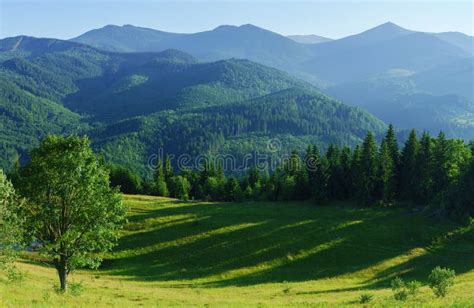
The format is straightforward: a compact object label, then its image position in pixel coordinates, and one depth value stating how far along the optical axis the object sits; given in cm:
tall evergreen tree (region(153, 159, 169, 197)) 13975
